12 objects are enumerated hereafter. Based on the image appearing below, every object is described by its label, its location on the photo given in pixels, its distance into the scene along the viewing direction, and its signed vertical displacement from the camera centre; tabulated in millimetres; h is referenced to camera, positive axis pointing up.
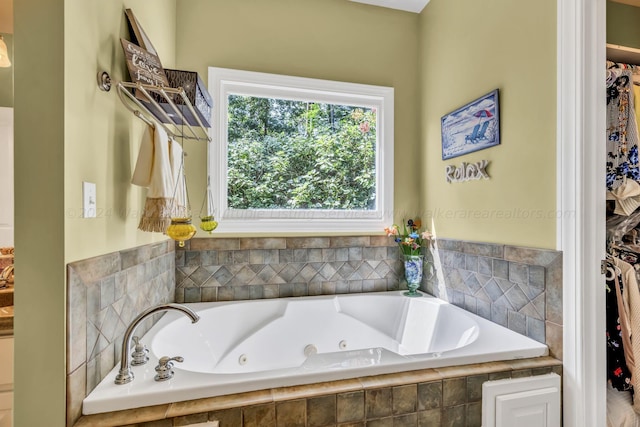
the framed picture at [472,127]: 1736 +519
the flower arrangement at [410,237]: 2283 -170
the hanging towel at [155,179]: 1285 +140
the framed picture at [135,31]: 1352 +797
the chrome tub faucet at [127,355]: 1065 -492
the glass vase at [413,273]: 2264 -429
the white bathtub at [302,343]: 1055 -620
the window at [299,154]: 2158 +432
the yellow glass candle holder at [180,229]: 1348 -69
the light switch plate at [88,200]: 1022 +46
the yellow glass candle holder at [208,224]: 1712 -59
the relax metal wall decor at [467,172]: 1812 +256
